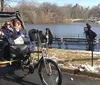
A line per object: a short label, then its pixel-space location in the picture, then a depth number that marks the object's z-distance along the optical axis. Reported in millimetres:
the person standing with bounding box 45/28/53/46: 3903
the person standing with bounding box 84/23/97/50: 9324
